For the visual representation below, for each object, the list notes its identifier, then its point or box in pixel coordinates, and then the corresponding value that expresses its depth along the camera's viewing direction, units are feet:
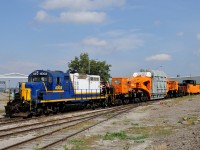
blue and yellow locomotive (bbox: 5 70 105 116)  71.97
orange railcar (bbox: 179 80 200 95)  188.85
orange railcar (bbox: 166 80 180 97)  163.04
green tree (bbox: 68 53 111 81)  300.20
